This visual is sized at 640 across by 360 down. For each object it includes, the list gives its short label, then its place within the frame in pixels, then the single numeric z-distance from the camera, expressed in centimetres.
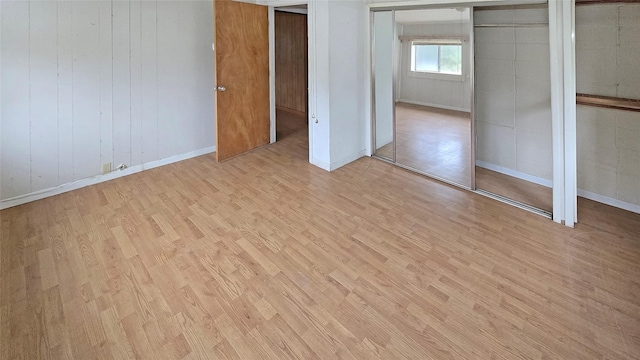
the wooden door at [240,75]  405
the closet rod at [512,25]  318
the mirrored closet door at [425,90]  356
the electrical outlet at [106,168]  376
